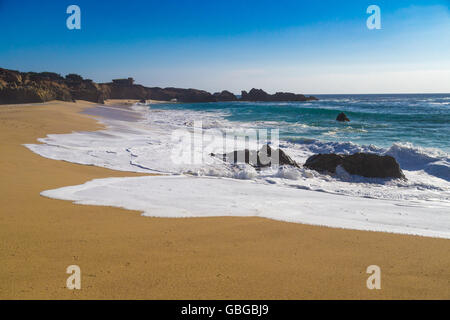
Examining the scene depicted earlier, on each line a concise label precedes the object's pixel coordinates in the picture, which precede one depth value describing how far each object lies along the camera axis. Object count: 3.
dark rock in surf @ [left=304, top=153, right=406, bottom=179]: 7.13
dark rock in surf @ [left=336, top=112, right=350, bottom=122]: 26.66
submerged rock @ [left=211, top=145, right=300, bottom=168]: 7.95
